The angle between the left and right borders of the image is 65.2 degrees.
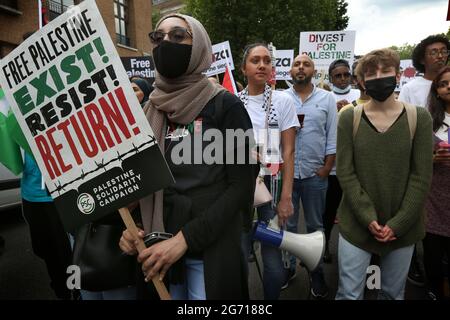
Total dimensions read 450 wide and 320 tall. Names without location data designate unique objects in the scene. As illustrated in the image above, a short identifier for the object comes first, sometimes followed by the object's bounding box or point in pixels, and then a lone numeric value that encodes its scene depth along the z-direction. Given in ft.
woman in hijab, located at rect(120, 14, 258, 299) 4.90
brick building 36.65
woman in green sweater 6.38
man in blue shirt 10.02
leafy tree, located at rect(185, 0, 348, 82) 57.82
